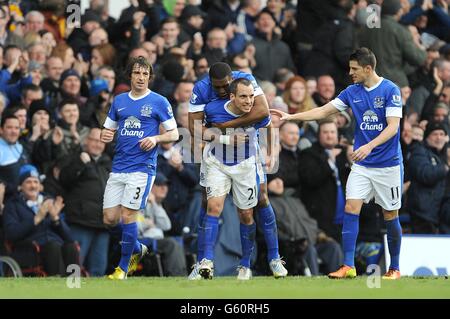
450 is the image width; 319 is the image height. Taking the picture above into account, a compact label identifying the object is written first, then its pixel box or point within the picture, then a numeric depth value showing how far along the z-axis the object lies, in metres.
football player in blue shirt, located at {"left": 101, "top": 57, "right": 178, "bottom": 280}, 14.30
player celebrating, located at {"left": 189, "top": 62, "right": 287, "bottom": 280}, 14.07
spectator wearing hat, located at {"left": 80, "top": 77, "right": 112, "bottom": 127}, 18.53
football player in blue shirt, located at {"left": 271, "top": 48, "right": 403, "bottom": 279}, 13.80
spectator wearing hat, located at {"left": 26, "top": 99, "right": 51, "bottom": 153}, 17.98
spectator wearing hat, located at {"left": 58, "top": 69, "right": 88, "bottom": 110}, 18.59
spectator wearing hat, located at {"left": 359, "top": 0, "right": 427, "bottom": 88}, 20.66
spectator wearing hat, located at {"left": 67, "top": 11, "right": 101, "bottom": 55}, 20.02
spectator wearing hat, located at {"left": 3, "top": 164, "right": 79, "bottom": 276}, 17.02
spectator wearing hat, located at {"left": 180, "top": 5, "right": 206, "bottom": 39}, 20.80
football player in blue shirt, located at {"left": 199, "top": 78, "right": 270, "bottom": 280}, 14.12
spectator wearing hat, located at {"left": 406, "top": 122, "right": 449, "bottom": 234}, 19.02
